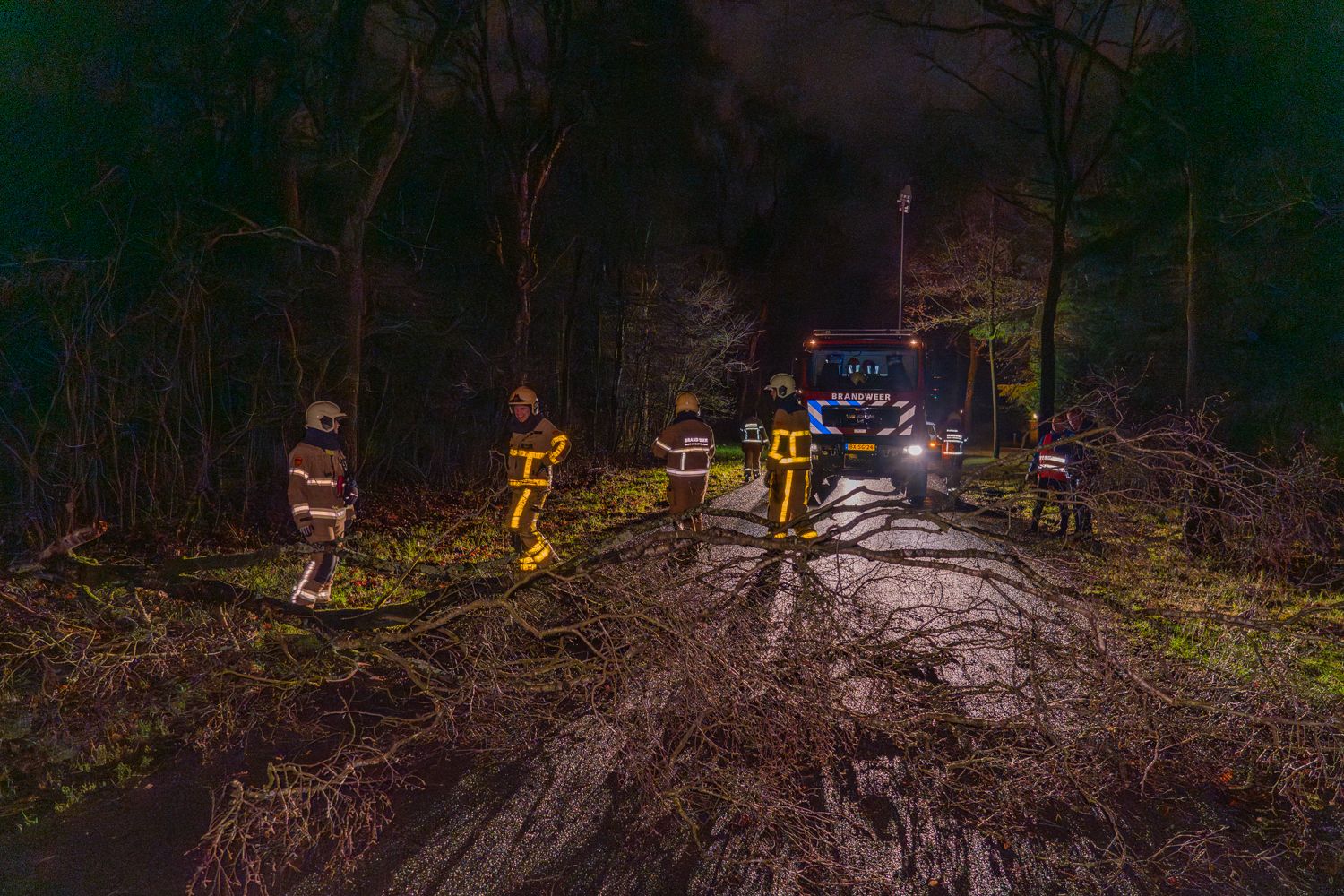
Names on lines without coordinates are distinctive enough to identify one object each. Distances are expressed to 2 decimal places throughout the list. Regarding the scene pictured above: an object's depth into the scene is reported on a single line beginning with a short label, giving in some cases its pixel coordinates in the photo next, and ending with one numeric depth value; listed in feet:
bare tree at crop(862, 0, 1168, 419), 50.06
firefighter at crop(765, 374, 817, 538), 31.27
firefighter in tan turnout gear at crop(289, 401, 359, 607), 23.94
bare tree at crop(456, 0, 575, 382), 56.85
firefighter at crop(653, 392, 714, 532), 31.48
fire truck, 53.93
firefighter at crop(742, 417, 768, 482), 74.64
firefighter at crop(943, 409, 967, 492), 69.15
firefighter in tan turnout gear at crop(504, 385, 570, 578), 27.89
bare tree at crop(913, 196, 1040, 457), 96.84
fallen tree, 13.26
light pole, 99.18
